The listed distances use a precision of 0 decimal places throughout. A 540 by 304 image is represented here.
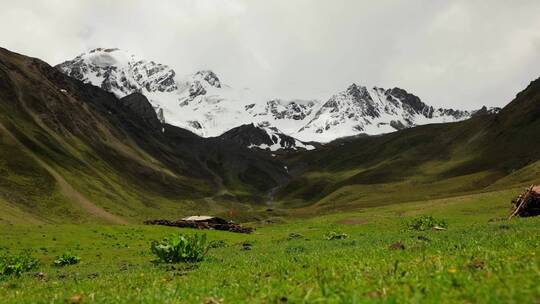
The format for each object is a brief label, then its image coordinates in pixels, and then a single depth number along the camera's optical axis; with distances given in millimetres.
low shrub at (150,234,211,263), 28539
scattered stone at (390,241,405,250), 22109
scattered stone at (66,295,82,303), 12953
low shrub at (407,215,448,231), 49850
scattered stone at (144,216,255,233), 79106
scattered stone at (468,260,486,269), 13344
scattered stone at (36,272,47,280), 28055
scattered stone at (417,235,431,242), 28816
